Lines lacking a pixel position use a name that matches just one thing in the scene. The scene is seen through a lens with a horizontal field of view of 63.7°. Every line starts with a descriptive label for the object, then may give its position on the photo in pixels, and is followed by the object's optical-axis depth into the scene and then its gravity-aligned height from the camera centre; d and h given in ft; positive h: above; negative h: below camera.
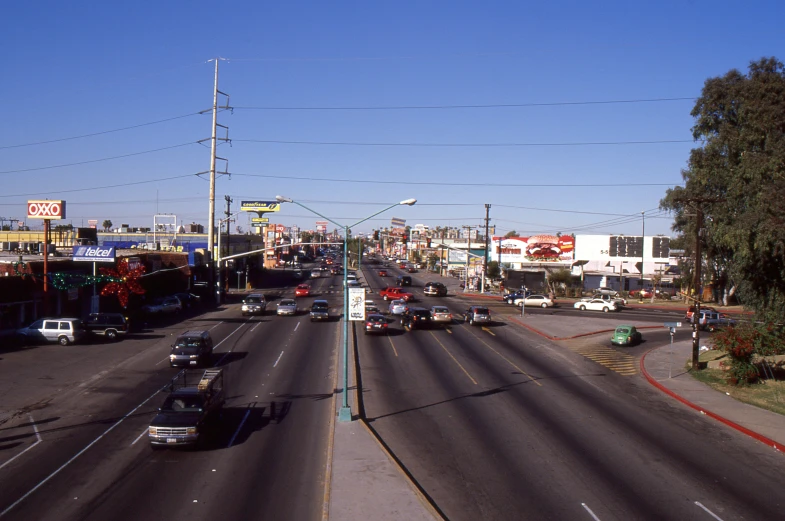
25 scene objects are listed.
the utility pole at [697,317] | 108.58 -8.44
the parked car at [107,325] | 133.39 -14.26
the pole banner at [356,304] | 75.10 -4.97
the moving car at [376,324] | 143.74 -14.03
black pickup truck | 58.13 -15.10
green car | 139.49 -15.38
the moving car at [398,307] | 181.74 -12.82
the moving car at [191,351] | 102.17 -15.01
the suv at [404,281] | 287.89 -8.16
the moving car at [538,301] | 226.38 -12.75
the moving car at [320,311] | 164.76 -12.98
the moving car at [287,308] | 178.70 -13.35
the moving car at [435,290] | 248.32 -10.38
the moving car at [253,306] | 179.22 -12.98
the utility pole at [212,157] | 193.57 +32.39
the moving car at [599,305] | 215.92 -13.20
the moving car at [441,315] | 164.86 -13.53
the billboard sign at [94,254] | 156.04 +0.90
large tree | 105.29 +16.79
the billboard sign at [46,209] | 154.92 +11.68
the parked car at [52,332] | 125.39 -14.99
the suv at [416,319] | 157.69 -13.98
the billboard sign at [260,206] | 288.30 +25.23
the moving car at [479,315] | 165.58 -13.29
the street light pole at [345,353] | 69.41 -10.89
